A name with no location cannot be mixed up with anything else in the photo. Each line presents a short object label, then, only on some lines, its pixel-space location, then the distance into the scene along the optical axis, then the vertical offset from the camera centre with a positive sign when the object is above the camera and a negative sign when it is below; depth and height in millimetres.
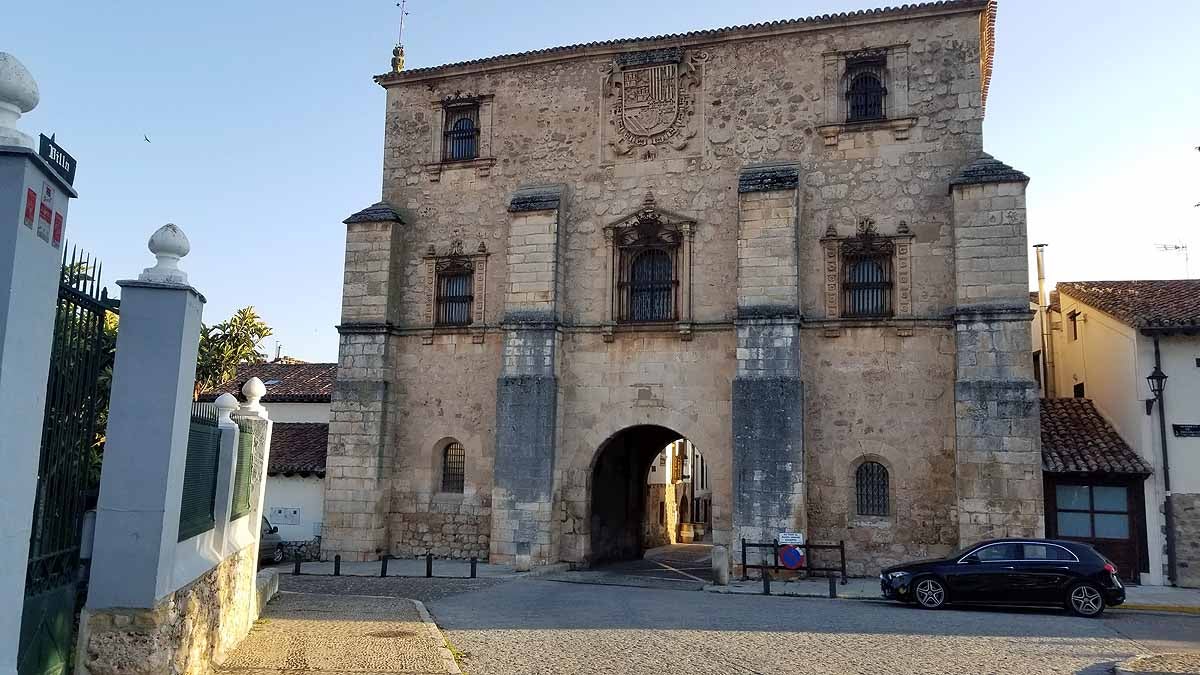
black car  13609 -1510
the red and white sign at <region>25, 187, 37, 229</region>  4715 +1250
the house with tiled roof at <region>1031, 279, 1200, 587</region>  17266 +686
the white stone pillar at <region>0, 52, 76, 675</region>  4598 +650
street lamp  17547 +1917
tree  41188 +5346
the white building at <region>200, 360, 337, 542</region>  22625 +327
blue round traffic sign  16828 -1586
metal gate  5582 -169
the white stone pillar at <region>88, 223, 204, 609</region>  6355 +31
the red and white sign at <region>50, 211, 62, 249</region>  5073 +1211
